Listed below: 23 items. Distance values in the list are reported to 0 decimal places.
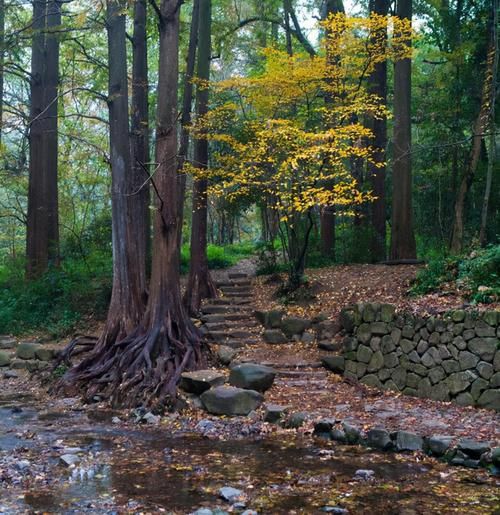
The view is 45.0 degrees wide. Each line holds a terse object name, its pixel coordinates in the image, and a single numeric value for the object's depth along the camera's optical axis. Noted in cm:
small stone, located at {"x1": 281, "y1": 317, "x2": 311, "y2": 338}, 1220
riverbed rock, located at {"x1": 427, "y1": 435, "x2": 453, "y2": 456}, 660
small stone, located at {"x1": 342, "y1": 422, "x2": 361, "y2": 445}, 731
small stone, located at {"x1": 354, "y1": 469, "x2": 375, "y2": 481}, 605
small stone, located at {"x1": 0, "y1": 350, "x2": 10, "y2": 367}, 1334
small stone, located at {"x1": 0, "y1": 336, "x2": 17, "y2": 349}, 1427
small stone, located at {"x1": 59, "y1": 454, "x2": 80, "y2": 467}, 646
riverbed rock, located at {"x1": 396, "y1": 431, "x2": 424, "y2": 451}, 686
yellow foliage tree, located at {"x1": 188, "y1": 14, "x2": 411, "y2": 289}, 1227
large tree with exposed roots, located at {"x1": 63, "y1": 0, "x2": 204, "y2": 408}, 996
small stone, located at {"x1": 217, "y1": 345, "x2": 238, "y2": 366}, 1112
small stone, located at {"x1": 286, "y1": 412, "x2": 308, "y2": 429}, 804
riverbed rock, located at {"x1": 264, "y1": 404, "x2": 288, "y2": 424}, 835
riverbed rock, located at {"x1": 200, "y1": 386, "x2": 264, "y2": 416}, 885
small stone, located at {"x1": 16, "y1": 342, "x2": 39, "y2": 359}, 1316
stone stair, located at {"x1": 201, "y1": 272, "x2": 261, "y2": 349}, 1262
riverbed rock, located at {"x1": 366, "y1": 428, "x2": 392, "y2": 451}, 700
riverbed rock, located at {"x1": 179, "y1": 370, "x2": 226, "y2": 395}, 943
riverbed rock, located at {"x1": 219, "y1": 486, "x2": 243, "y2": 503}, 542
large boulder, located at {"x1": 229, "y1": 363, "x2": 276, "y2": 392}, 945
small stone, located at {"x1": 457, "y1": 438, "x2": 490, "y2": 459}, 632
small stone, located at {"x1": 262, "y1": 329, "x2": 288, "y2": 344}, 1222
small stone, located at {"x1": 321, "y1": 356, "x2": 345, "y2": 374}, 1066
